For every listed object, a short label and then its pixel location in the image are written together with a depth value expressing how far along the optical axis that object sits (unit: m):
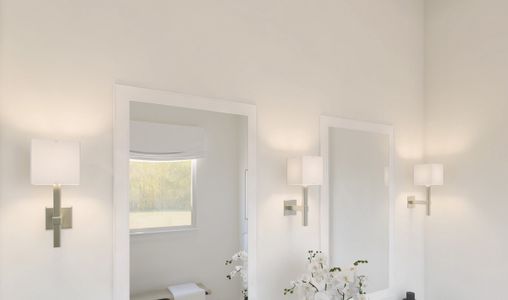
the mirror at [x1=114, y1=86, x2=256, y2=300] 1.58
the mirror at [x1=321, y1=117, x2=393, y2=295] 2.30
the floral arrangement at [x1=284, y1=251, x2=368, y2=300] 1.92
